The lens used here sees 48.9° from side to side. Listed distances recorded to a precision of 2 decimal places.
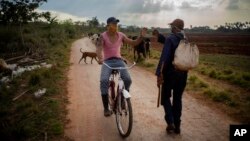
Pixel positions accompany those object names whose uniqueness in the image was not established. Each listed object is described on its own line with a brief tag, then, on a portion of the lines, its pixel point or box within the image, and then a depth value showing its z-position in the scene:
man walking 5.43
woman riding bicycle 5.93
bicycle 5.31
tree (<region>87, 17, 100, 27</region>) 130.31
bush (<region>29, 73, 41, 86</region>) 10.77
